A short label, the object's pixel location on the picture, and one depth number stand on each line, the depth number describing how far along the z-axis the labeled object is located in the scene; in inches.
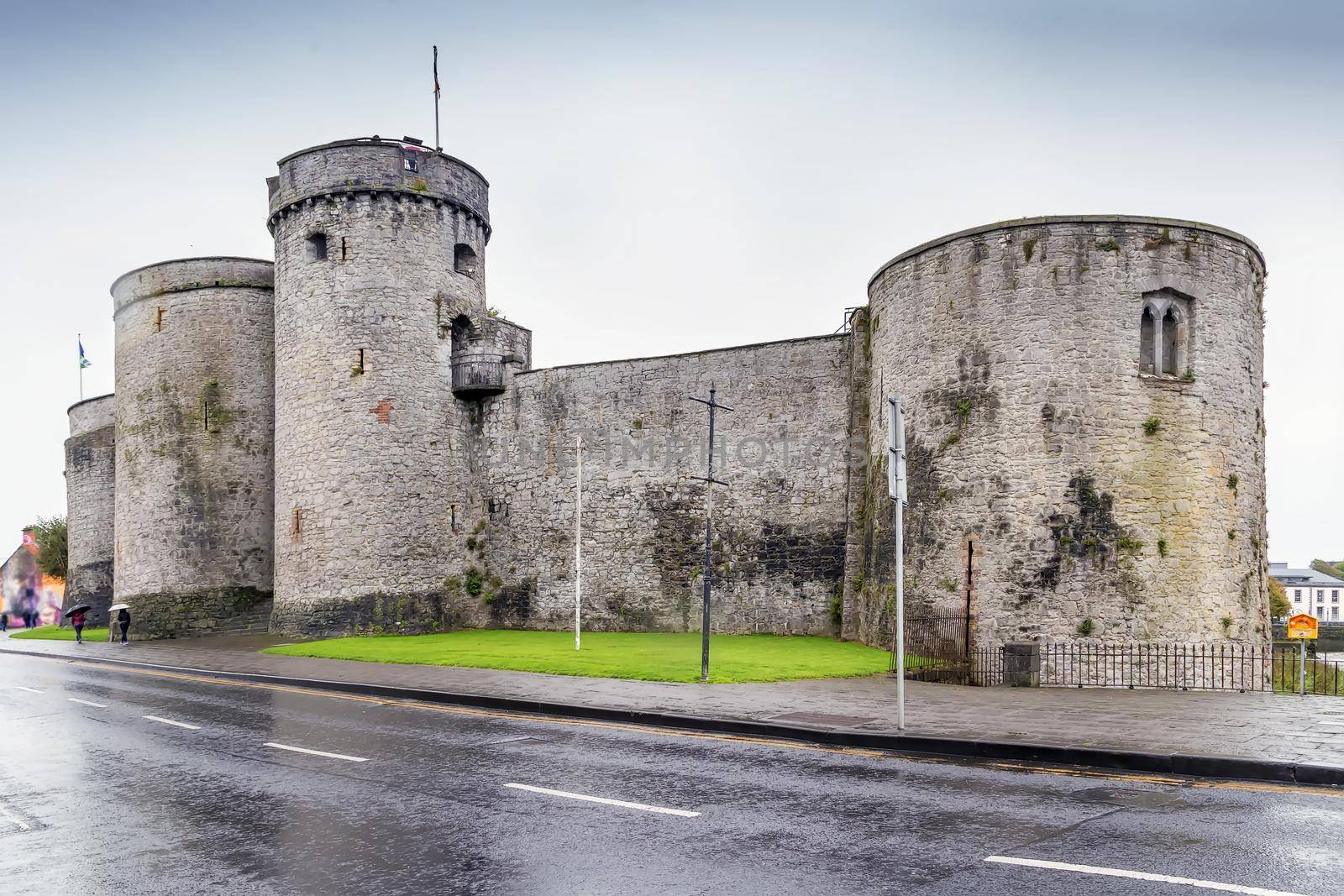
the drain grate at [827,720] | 424.8
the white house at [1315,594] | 4534.9
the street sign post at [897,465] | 425.4
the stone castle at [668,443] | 691.4
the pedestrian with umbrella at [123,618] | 1234.6
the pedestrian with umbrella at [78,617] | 1214.9
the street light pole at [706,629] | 601.6
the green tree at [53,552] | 2089.1
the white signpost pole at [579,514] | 890.3
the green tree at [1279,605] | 2741.1
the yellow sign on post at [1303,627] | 551.2
